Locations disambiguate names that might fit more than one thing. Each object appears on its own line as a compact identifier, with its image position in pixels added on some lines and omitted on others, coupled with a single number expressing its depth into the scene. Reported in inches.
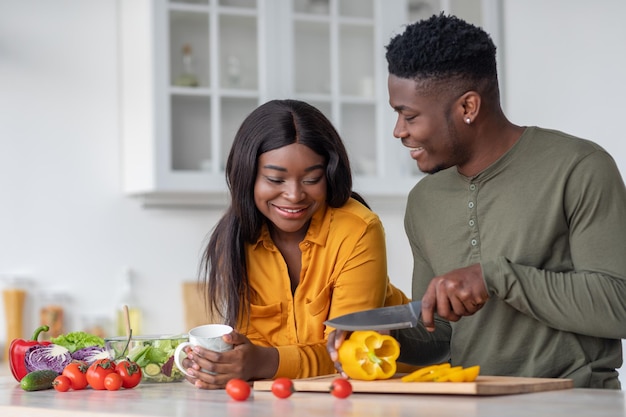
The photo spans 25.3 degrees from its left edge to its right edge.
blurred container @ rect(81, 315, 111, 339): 164.8
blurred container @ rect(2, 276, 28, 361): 158.3
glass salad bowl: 89.5
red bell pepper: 92.3
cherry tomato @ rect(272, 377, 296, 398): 77.0
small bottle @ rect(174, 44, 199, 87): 162.1
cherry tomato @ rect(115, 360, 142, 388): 86.2
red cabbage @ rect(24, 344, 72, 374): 91.5
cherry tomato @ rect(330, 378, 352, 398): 76.6
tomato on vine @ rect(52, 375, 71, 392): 85.9
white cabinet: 159.6
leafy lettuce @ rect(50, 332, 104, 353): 93.6
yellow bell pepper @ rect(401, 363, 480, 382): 76.7
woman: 94.4
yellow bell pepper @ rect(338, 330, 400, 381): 82.2
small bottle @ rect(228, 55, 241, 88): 165.3
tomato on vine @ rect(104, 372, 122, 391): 85.3
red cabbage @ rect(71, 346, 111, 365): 92.0
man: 82.1
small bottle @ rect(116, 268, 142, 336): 164.1
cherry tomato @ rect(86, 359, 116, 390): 86.0
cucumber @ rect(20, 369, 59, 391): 87.1
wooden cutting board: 75.0
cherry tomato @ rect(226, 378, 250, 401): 77.0
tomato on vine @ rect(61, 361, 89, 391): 86.8
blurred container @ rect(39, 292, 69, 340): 161.0
